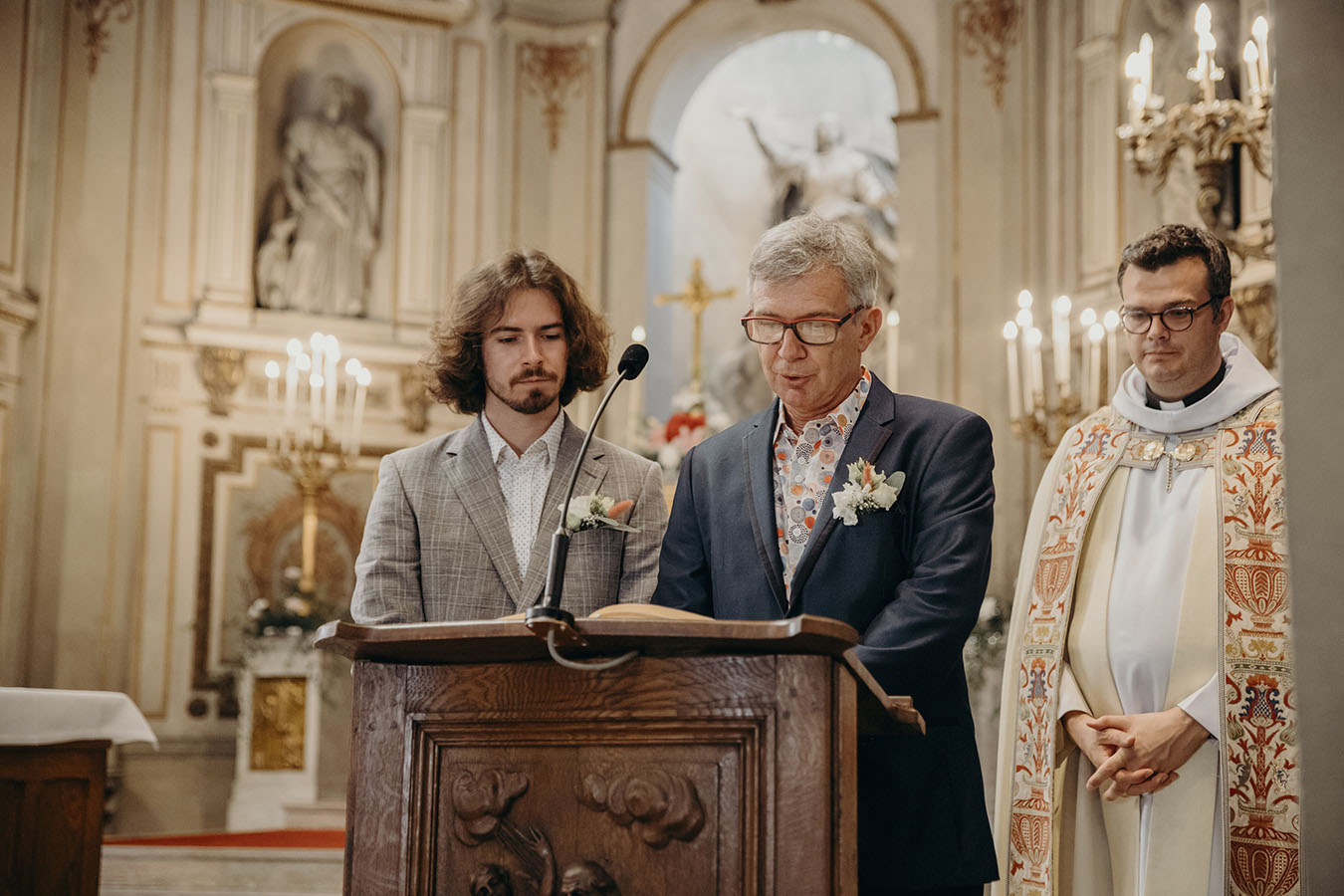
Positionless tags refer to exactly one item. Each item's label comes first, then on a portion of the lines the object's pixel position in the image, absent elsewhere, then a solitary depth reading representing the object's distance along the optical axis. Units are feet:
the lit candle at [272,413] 25.35
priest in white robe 8.97
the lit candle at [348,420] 24.82
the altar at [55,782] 12.01
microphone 5.62
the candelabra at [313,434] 22.80
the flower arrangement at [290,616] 22.65
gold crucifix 24.07
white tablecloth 12.01
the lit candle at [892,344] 20.81
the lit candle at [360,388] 23.54
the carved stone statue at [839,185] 32.89
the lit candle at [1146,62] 15.31
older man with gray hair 7.10
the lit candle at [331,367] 22.84
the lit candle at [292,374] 23.16
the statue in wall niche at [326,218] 26.66
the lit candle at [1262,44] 14.03
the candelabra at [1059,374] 17.76
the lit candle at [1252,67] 14.10
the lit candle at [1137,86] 15.35
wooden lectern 5.73
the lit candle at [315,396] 22.71
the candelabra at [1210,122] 14.15
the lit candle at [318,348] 22.91
